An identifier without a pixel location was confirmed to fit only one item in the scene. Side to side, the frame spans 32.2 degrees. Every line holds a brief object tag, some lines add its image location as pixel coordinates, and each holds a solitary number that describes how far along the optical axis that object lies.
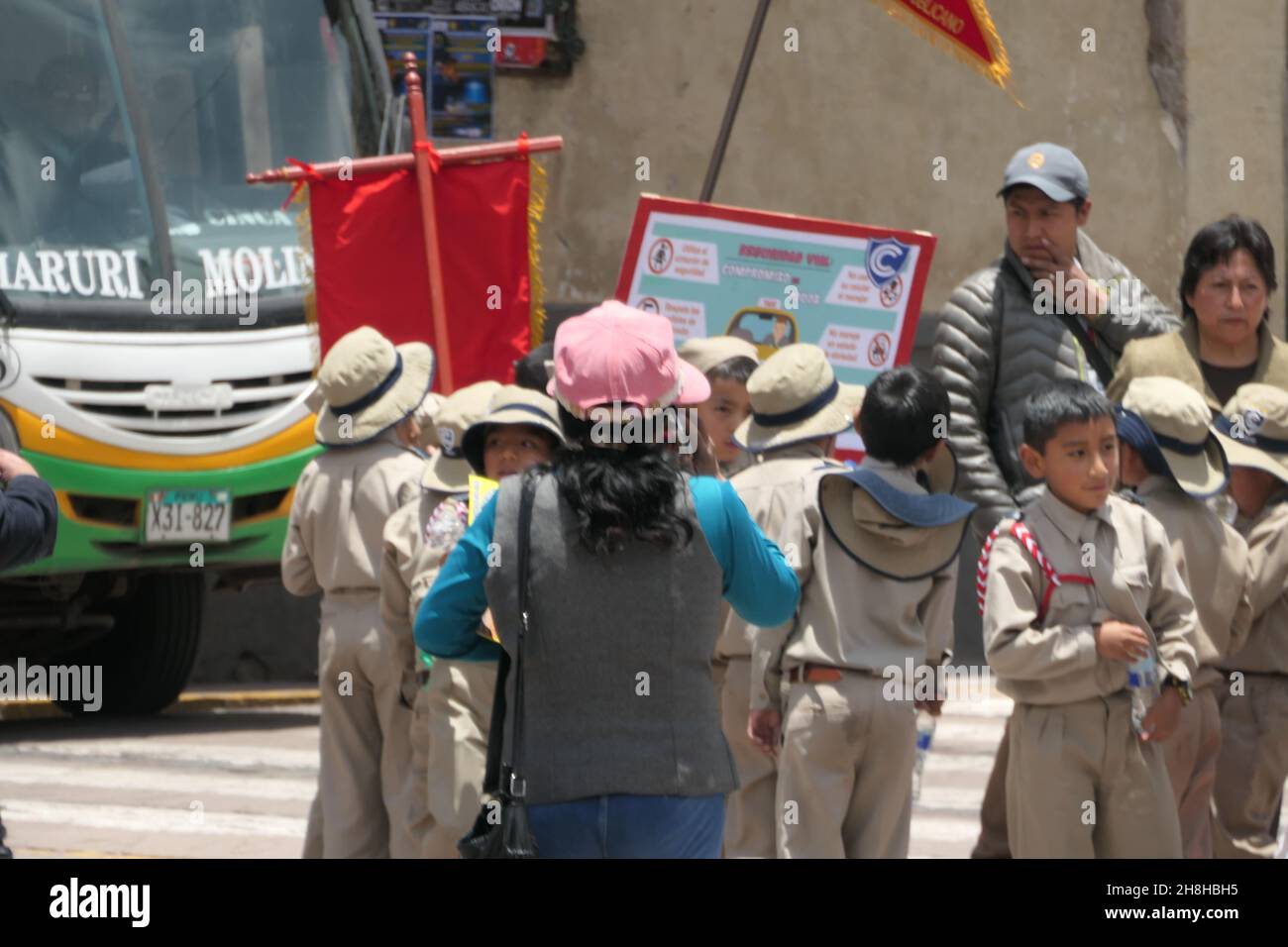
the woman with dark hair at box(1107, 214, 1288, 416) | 6.31
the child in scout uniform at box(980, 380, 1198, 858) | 5.42
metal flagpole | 9.13
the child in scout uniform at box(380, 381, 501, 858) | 6.47
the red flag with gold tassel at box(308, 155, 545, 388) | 9.38
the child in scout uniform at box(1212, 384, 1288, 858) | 6.33
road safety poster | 8.49
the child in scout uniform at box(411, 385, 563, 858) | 6.31
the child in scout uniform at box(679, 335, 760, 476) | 7.51
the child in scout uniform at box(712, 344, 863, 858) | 6.56
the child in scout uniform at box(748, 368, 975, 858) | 6.08
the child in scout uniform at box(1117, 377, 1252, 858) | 6.04
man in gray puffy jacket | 6.11
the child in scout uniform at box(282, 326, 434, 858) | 7.18
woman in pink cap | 4.14
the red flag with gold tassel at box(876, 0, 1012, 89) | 9.03
